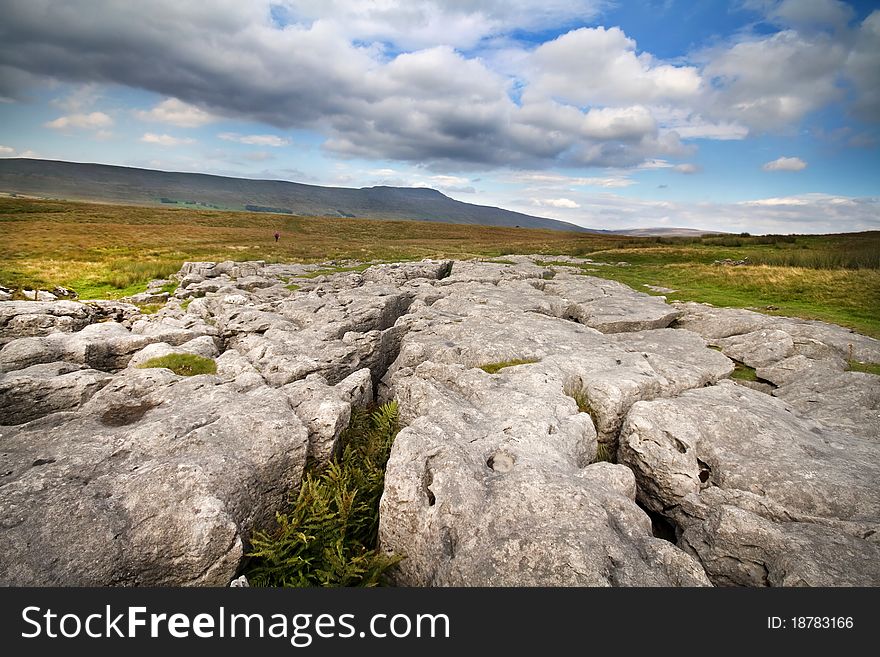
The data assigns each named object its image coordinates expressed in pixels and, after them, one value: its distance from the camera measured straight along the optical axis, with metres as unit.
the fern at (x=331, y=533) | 6.75
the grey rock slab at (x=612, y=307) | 18.69
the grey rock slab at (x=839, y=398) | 10.06
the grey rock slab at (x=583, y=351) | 10.86
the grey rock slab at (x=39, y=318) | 16.61
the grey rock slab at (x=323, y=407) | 9.20
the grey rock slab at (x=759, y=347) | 14.89
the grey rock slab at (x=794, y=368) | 13.27
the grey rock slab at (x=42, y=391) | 9.78
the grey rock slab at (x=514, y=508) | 5.72
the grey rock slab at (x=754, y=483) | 6.28
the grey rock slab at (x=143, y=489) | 5.71
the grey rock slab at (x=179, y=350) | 12.74
